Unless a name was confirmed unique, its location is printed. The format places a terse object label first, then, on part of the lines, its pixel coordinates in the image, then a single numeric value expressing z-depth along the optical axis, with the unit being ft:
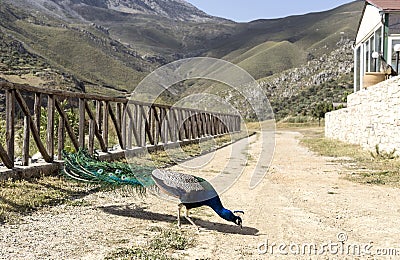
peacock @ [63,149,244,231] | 16.30
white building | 53.62
